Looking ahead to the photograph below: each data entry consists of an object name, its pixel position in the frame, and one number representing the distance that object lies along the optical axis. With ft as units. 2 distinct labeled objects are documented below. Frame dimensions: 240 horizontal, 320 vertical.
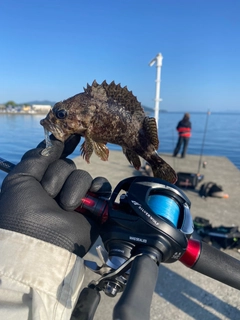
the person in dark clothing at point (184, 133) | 34.79
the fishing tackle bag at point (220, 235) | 11.01
